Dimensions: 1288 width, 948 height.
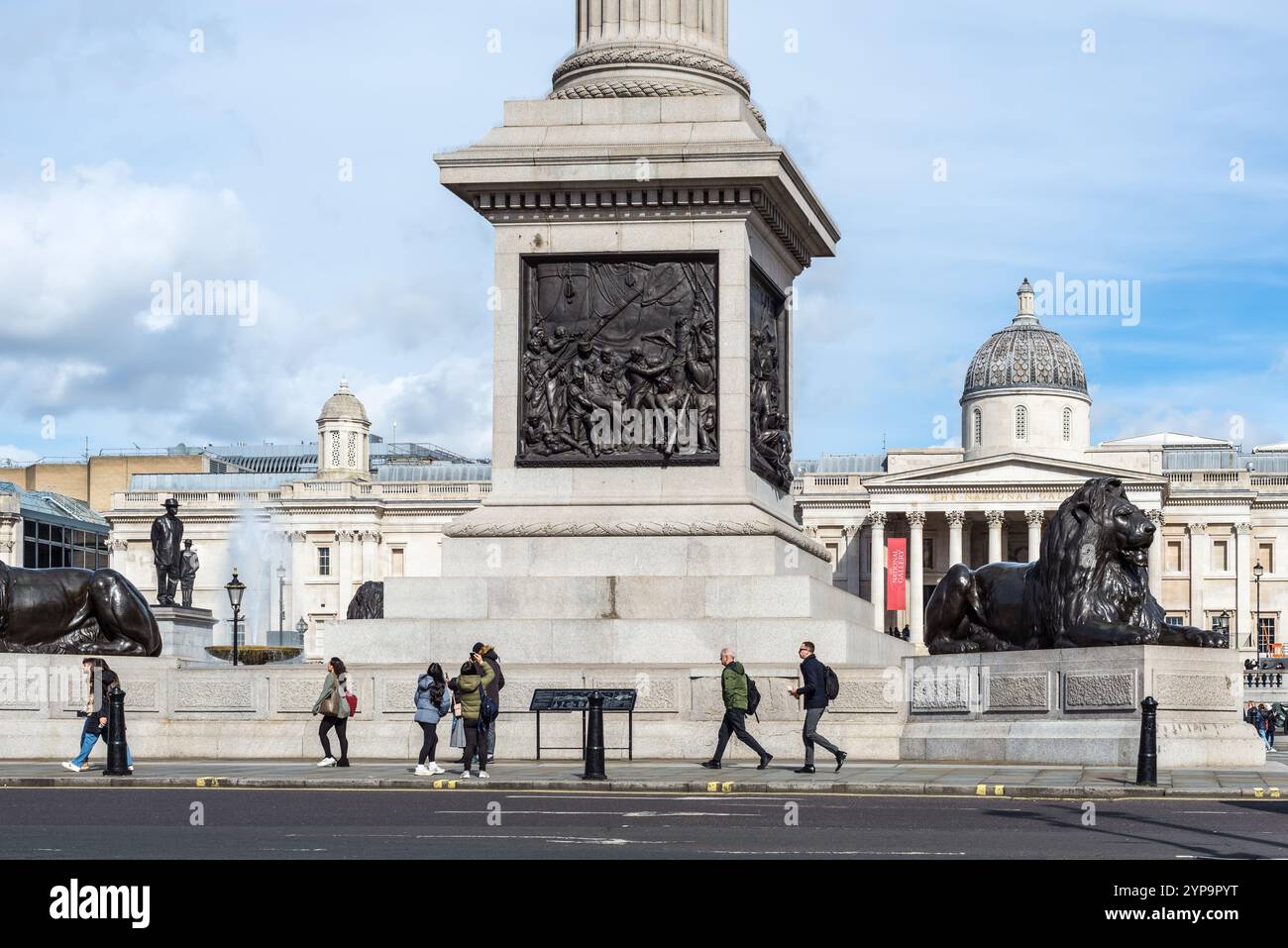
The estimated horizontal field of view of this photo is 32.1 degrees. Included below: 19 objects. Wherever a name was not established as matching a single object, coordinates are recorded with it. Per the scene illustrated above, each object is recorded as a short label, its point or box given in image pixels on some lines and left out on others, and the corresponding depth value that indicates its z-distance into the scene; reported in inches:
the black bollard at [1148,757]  935.0
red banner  5472.4
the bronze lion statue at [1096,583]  1150.3
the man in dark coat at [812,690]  1048.2
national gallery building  5994.1
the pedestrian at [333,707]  1090.7
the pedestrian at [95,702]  1072.2
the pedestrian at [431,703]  1054.4
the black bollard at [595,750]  963.3
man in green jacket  1048.8
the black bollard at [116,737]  1035.9
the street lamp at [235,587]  2748.8
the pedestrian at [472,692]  1008.2
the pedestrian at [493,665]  1048.8
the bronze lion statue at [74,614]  1268.5
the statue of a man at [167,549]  2284.7
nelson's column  1167.6
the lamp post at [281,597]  5053.2
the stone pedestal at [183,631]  2104.3
